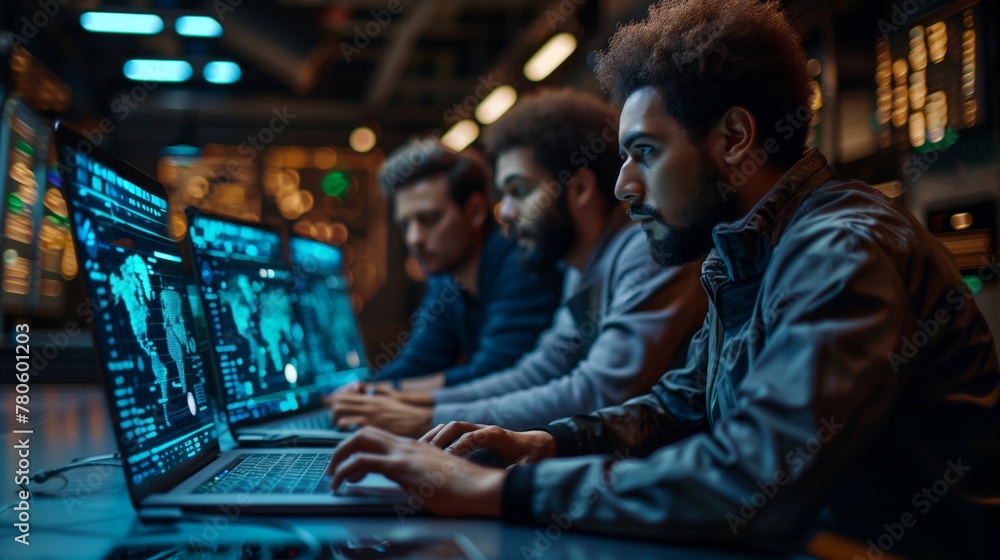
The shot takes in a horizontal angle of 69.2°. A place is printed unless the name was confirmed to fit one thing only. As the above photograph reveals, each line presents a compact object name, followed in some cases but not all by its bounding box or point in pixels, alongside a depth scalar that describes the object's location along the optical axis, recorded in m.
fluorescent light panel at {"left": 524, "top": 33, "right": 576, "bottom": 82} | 3.53
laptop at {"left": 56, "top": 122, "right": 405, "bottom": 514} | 0.79
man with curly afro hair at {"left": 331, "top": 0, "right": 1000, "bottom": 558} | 0.69
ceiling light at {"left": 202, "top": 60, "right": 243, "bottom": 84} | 5.68
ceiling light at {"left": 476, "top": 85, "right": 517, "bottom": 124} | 4.50
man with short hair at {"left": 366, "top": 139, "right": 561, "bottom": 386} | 2.62
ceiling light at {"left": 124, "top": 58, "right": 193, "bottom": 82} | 5.42
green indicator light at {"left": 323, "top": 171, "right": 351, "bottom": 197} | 7.21
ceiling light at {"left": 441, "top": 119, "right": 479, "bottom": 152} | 5.89
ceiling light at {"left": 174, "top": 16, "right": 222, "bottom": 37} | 3.92
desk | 0.69
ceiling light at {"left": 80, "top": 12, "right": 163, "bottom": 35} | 3.92
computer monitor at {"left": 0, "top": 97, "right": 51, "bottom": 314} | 2.00
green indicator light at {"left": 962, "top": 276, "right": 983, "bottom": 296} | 1.99
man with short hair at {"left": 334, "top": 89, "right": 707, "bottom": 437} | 1.47
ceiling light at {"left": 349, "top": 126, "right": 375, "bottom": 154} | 7.10
